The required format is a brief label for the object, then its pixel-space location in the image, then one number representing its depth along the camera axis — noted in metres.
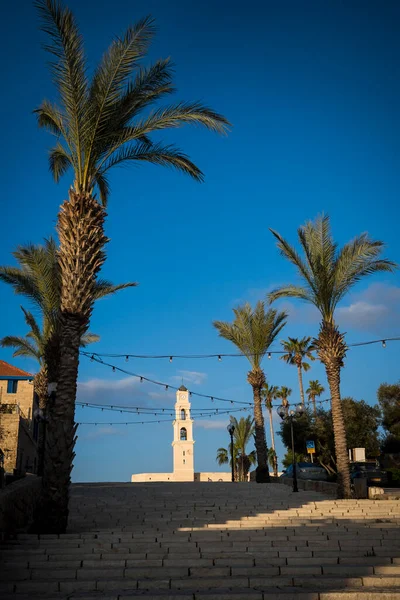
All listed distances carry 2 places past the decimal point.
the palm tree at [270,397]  67.12
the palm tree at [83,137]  12.69
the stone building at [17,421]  32.00
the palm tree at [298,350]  61.09
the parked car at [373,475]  24.95
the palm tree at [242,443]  61.19
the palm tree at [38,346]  26.22
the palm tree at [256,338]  30.55
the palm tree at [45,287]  23.23
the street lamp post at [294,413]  22.67
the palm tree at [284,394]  68.06
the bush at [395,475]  25.67
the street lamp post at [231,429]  36.73
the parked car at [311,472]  26.94
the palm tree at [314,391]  65.94
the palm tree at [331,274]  20.94
